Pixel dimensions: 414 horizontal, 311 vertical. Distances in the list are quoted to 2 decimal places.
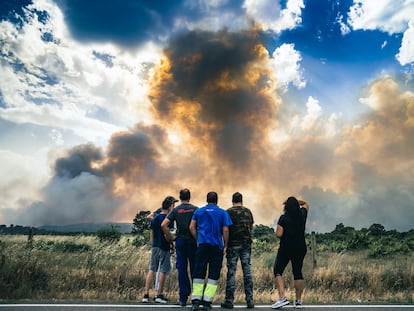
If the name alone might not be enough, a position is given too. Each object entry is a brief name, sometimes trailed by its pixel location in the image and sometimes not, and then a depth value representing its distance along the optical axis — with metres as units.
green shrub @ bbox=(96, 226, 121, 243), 29.03
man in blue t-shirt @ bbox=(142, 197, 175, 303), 8.17
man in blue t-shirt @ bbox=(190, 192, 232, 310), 6.84
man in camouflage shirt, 7.42
